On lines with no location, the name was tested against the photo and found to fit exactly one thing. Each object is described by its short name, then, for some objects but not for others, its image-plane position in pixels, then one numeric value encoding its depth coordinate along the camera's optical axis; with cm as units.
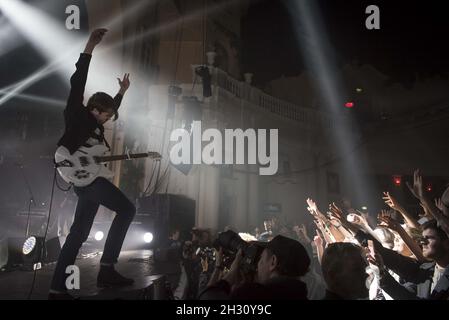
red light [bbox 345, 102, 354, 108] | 1203
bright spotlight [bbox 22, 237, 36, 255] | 415
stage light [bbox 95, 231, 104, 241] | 693
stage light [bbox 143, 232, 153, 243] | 735
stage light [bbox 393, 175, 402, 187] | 1195
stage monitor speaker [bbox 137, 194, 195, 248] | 750
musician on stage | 260
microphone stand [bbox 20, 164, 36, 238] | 565
